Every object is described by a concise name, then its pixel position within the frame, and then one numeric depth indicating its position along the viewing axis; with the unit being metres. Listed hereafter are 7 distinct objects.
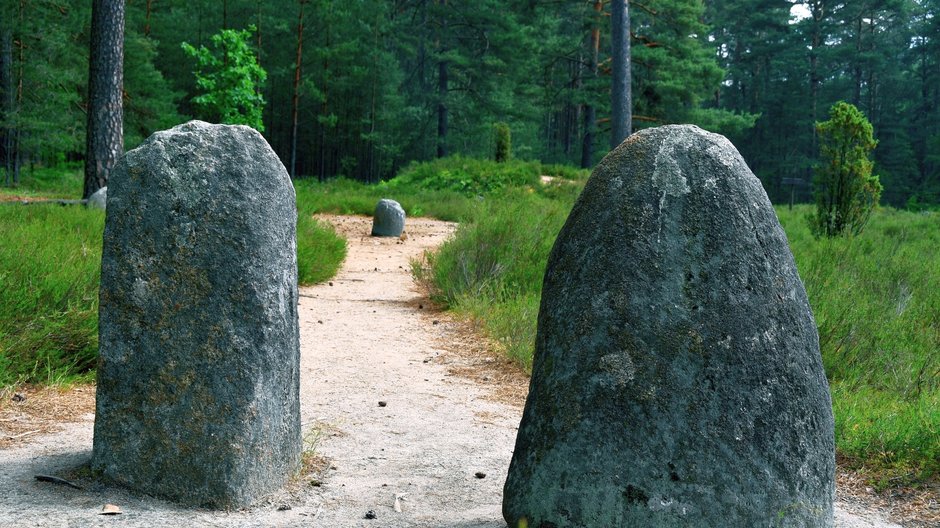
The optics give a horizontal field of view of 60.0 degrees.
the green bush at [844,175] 13.06
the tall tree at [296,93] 29.22
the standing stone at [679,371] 2.62
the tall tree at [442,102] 32.53
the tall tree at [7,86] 21.48
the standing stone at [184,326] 3.20
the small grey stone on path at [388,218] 15.50
